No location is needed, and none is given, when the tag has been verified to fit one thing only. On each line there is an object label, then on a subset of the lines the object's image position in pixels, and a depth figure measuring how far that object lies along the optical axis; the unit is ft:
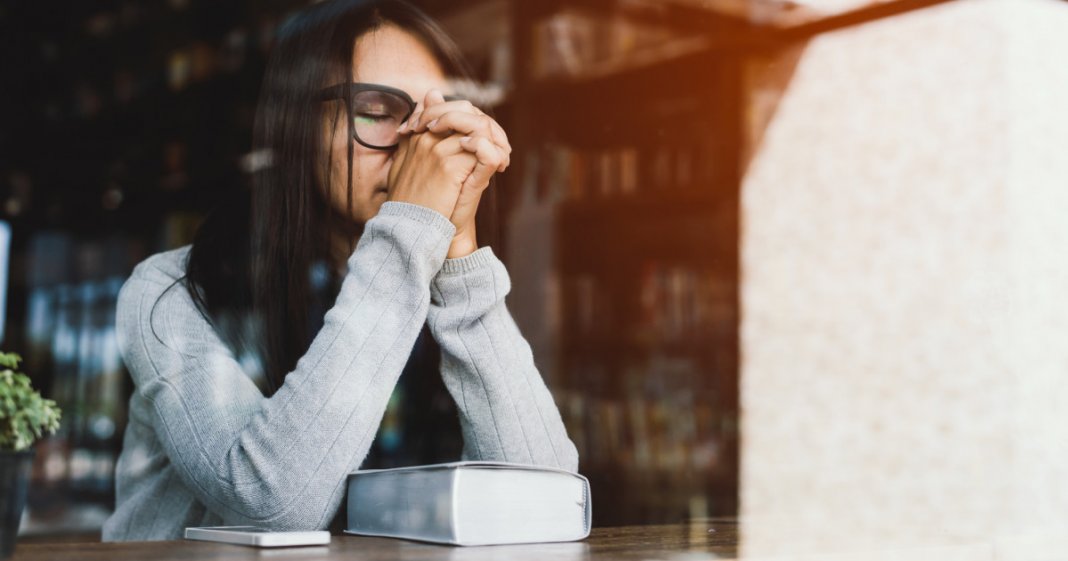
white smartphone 2.68
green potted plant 2.16
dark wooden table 2.46
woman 3.05
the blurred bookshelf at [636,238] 10.18
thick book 2.71
